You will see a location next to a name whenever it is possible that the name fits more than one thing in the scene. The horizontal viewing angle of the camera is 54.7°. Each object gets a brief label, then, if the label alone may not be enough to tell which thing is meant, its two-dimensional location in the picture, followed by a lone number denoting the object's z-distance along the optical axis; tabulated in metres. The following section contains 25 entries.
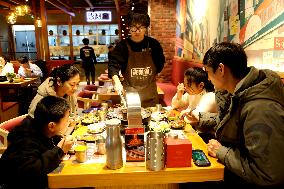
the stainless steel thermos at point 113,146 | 1.83
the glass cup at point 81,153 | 1.99
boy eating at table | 1.84
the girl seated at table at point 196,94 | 2.94
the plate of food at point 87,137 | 2.38
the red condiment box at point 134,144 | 1.91
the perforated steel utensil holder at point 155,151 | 1.81
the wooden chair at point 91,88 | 6.70
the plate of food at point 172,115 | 3.03
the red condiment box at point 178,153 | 1.88
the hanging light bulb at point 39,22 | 14.82
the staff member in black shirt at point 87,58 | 13.61
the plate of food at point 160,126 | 2.59
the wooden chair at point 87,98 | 5.72
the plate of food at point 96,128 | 2.60
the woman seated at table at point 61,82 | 2.71
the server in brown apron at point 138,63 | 3.76
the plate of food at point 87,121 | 2.92
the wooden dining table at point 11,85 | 7.13
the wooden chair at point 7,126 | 2.69
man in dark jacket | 1.64
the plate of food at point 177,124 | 2.70
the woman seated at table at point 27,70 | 8.70
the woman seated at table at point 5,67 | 8.27
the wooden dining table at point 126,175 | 1.83
